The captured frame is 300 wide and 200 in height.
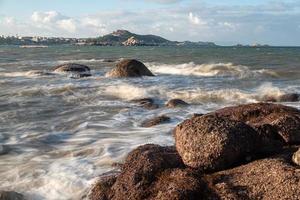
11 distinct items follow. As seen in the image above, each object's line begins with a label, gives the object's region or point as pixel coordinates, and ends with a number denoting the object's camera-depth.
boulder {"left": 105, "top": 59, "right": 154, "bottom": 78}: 26.70
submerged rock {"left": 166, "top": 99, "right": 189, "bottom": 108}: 16.15
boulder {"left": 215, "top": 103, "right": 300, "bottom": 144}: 7.86
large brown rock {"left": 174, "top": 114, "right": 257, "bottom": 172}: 6.94
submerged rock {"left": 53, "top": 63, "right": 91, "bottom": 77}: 31.19
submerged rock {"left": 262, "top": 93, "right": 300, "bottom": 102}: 17.44
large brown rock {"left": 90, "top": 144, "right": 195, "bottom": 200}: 6.44
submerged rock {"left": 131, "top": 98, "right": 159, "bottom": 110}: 16.09
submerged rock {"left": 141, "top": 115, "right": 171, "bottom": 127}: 12.55
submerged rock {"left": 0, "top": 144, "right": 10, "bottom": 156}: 10.27
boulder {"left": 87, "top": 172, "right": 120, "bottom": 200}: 7.07
